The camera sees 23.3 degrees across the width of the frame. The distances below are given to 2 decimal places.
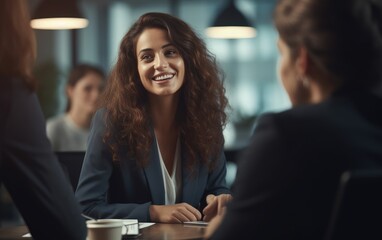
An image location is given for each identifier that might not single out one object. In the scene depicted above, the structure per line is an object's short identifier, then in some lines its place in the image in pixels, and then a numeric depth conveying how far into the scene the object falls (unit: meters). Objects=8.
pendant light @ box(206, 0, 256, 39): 7.68
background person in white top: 7.12
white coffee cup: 2.77
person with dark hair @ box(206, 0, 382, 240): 1.94
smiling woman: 3.71
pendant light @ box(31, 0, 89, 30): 6.39
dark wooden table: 3.04
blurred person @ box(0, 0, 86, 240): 2.10
